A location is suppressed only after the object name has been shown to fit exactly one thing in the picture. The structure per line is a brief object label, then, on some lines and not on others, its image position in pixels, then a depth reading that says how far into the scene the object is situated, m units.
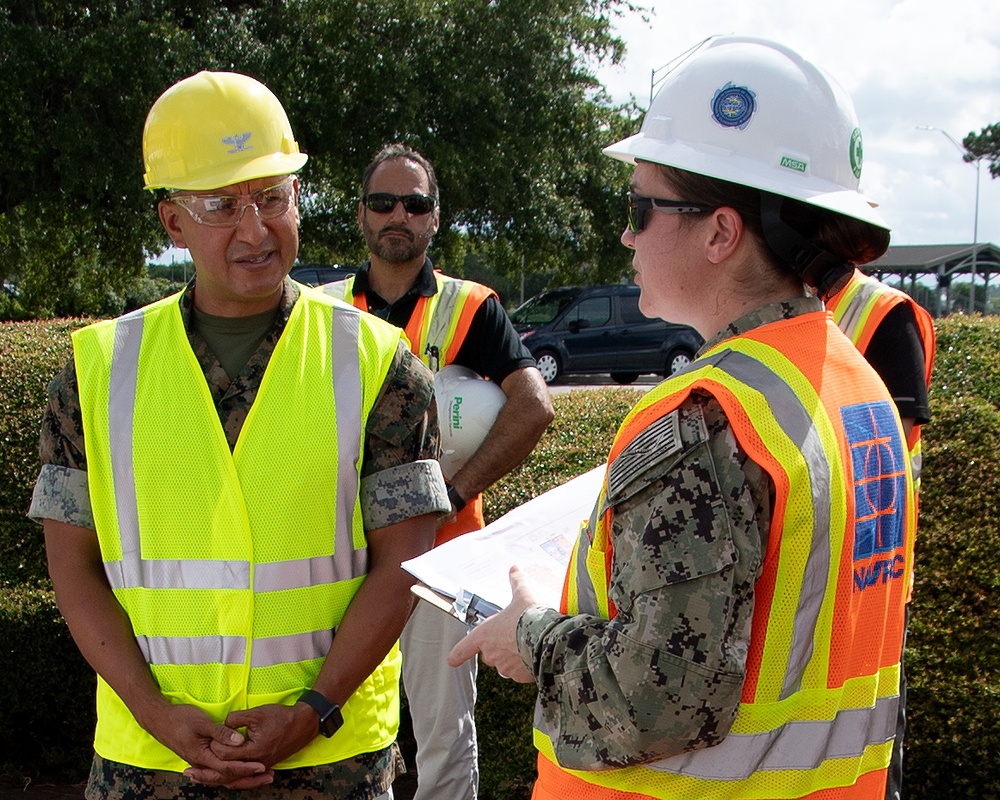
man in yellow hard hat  2.21
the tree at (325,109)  15.79
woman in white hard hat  1.51
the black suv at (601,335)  19.98
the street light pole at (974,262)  35.85
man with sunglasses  3.67
